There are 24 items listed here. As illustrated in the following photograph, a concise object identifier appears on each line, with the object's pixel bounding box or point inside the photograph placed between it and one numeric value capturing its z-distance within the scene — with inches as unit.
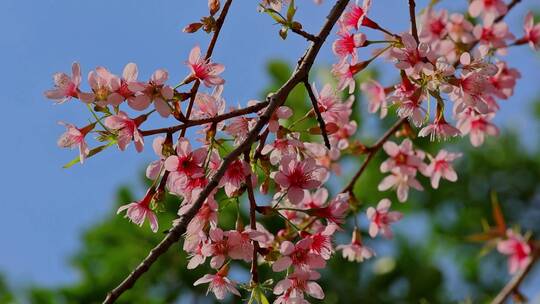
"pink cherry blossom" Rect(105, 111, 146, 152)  57.0
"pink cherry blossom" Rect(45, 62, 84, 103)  57.5
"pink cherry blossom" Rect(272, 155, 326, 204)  57.9
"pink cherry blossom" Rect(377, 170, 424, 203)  66.4
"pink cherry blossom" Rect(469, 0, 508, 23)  67.2
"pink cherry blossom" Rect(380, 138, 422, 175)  66.2
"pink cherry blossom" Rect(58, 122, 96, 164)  57.2
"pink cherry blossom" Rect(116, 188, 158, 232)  58.3
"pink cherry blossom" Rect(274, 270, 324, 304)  57.6
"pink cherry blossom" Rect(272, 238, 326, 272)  57.7
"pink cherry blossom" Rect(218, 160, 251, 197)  57.1
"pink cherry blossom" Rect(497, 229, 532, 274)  73.0
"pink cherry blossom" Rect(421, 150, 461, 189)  66.4
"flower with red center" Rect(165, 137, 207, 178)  56.8
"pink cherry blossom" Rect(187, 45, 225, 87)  57.5
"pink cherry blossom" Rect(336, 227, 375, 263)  64.2
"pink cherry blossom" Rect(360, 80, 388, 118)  66.0
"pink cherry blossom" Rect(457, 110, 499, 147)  67.2
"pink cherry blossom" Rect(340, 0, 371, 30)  60.2
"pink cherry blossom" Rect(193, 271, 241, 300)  58.1
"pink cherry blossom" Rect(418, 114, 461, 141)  60.2
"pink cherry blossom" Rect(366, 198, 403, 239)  65.3
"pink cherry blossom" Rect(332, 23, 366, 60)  60.1
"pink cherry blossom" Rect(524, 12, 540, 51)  67.1
